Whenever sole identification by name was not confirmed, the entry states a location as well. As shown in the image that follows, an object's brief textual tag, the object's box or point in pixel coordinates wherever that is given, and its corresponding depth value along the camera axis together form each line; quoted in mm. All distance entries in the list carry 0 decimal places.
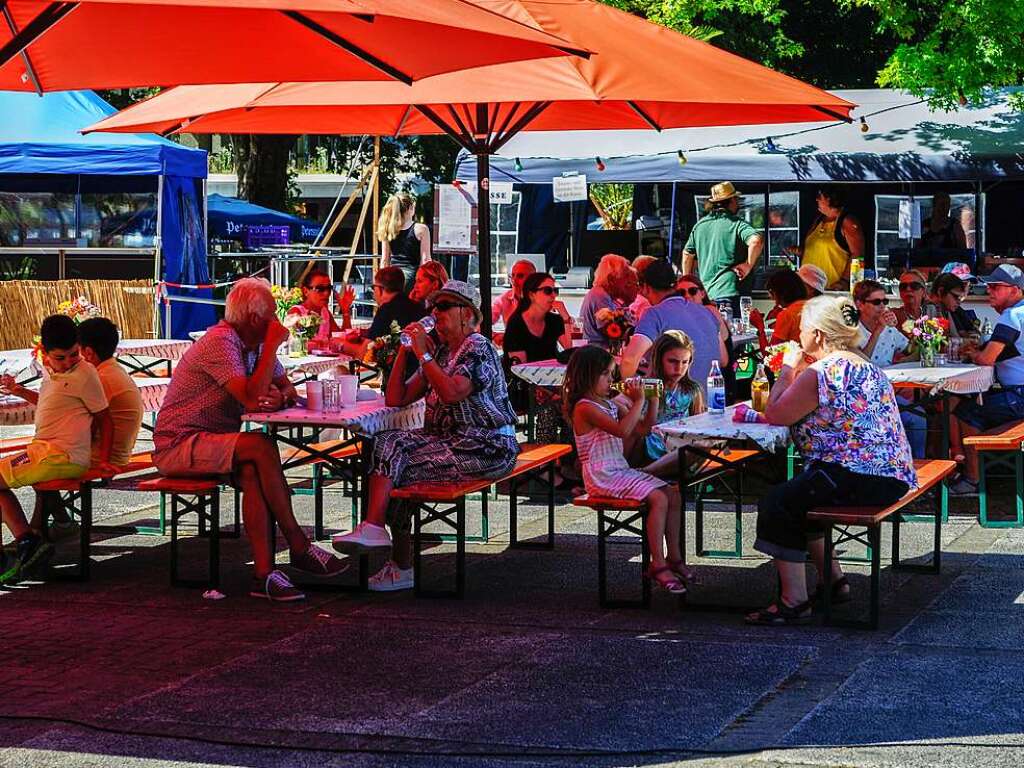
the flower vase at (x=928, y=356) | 10992
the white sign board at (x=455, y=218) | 13859
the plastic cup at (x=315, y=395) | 8820
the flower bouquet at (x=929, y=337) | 10969
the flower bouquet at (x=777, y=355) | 8805
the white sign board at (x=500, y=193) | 15659
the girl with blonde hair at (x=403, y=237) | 17391
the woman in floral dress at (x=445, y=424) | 8492
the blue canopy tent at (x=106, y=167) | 20891
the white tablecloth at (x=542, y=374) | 11078
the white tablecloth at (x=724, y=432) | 7961
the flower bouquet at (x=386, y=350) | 9250
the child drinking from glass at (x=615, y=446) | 8078
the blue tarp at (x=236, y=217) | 30922
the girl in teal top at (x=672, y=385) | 9336
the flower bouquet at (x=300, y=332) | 12453
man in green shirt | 16141
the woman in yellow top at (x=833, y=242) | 18031
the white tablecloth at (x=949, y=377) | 10398
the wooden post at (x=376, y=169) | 23625
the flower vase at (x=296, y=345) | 12453
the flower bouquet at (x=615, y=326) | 11359
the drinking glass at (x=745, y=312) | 14115
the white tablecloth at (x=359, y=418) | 8555
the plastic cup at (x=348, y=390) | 9102
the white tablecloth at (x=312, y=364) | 11766
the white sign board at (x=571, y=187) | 17938
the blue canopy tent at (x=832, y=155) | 18484
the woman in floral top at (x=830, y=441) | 7527
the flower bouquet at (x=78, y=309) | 11812
